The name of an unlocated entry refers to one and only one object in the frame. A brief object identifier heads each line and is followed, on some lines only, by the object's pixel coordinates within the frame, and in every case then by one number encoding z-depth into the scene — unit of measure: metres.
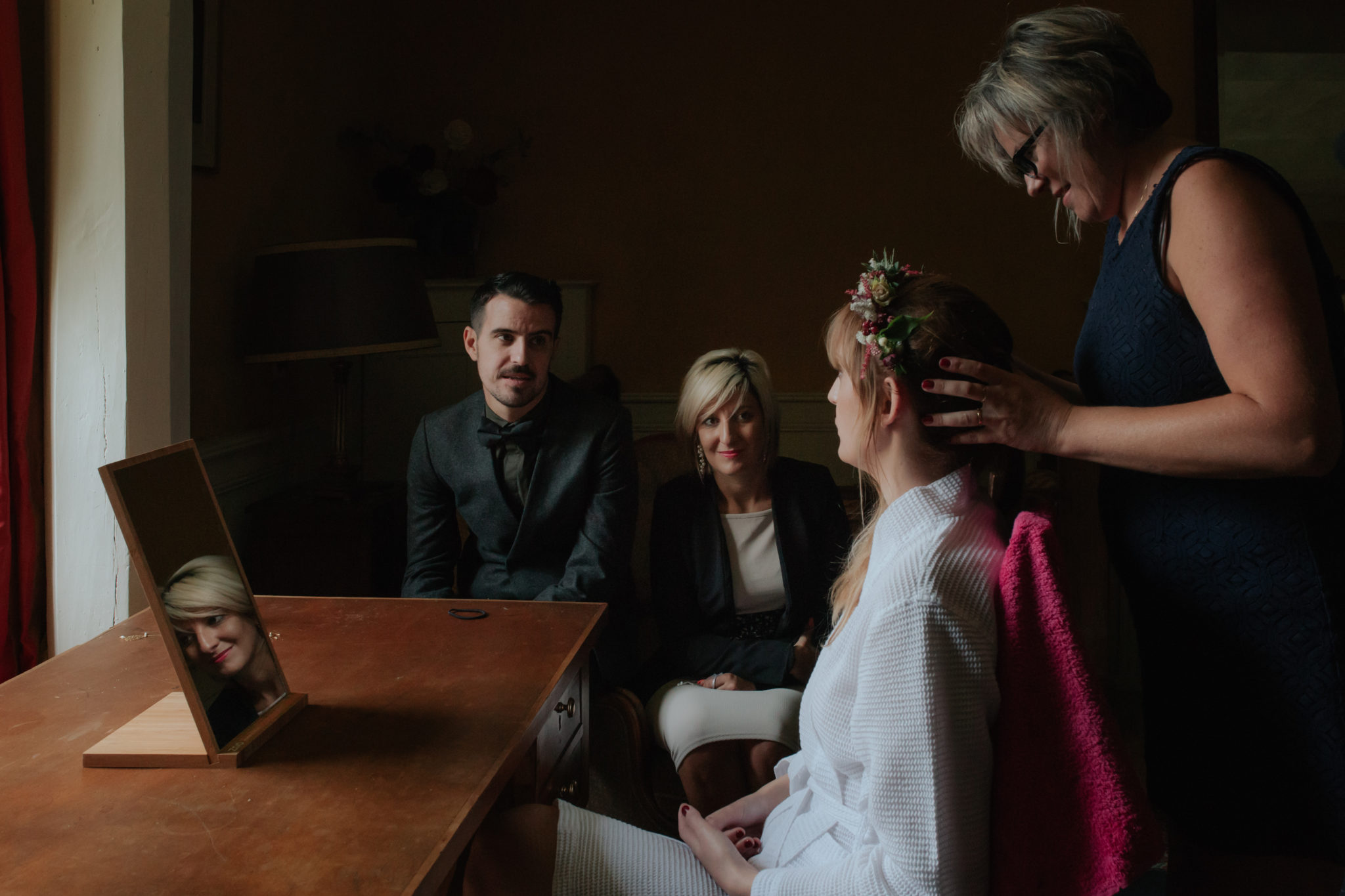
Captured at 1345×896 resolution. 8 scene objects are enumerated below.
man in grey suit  2.10
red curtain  1.55
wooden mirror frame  0.95
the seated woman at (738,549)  2.09
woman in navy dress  0.94
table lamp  2.29
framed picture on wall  2.22
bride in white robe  0.92
